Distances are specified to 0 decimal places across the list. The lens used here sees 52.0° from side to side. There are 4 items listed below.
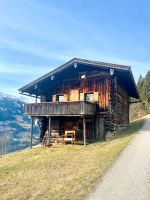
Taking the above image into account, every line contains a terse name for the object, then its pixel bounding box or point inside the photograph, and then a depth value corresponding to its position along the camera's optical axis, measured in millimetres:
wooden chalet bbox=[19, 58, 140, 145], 14466
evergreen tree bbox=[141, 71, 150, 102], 33754
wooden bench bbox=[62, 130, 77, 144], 14573
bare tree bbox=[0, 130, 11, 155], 39248
